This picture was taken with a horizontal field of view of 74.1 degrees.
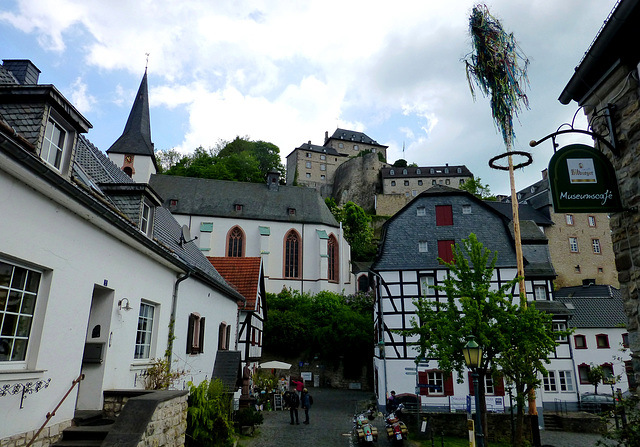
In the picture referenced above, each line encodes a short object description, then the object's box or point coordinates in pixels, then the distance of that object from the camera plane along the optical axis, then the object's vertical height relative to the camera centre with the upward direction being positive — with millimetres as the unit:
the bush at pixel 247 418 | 12344 -2283
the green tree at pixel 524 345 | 12602 -83
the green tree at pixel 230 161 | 56531 +26434
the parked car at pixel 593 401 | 20484 -2751
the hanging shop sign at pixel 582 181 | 5391 +2024
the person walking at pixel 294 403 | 14898 -2212
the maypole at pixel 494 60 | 12797 +8385
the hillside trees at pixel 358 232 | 55156 +14291
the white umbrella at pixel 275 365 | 21609 -1351
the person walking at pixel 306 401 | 15109 -2206
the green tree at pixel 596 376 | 23172 -1713
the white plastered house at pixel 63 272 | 4918 +905
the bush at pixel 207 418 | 7895 -1525
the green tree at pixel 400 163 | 87300 +35712
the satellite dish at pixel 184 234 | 14003 +3338
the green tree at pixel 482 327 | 12469 +426
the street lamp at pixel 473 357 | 8297 -300
